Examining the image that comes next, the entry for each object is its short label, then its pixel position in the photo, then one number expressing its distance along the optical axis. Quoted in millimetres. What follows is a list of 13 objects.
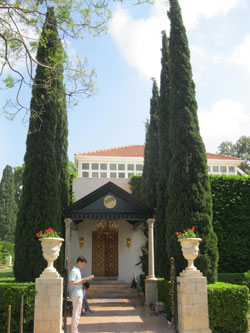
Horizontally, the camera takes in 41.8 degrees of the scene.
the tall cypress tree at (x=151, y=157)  14641
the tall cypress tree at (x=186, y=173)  9031
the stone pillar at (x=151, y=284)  11648
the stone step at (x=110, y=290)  13484
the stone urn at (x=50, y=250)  6914
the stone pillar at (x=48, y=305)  6586
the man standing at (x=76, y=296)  6109
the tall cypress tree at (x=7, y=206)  32188
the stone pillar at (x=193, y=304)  6957
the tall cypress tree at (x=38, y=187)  9227
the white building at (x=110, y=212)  12242
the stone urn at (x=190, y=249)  7407
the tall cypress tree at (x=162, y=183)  12047
